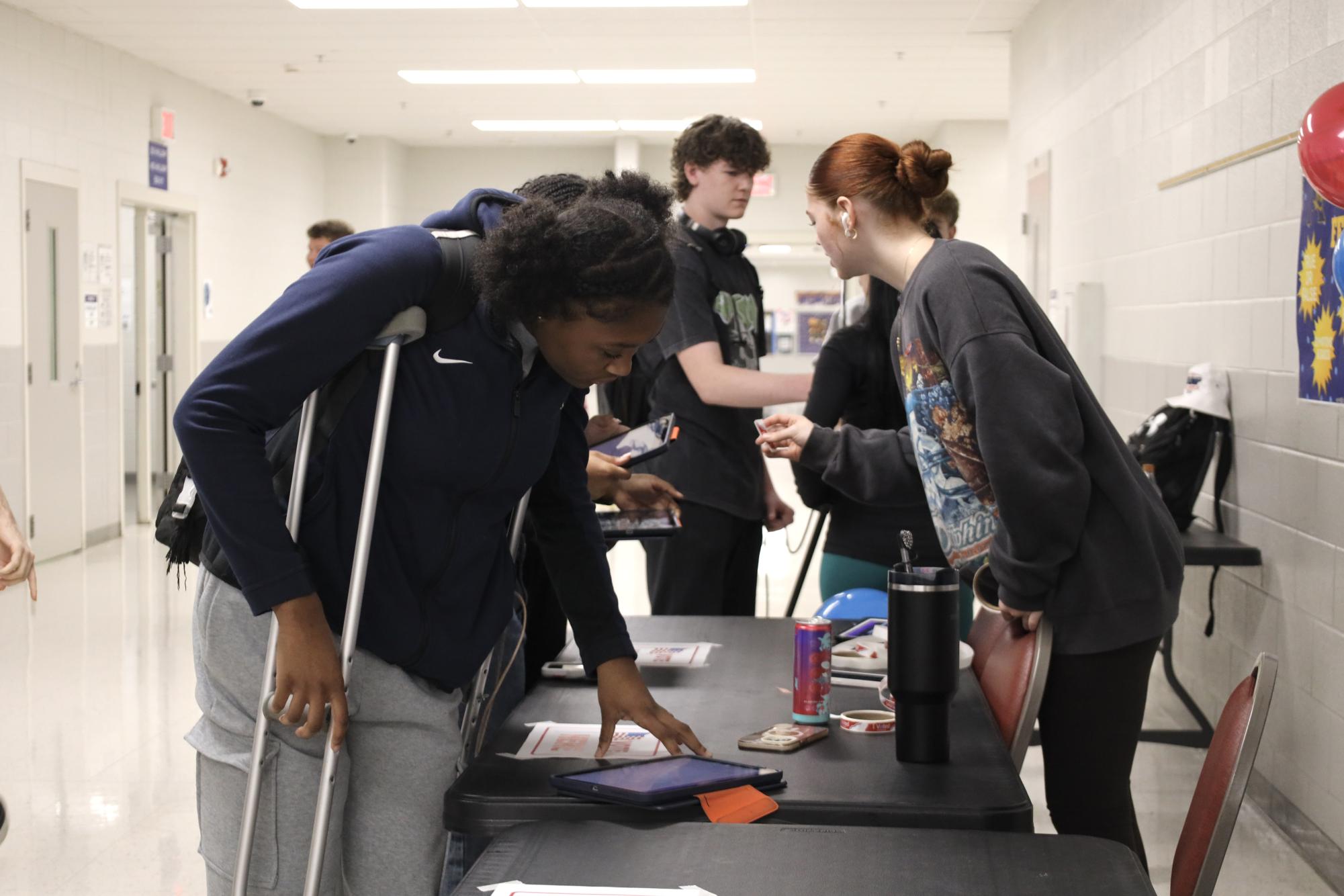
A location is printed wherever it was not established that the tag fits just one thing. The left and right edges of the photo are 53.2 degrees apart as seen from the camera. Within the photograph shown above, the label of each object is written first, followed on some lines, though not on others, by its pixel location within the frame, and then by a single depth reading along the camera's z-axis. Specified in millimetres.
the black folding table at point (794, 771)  1506
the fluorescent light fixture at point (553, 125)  12270
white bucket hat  4070
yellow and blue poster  3201
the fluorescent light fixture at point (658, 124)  12125
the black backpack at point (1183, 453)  4102
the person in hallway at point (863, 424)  3082
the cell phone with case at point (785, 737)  1726
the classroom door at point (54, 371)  7746
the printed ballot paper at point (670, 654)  2234
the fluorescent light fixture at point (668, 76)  9812
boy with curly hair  3109
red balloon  2414
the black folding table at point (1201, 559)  3812
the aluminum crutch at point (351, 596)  1543
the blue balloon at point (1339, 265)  2553
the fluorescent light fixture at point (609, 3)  7625
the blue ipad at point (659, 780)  1500
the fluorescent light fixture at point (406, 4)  7621
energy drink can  1829
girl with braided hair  1449
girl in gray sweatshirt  1976
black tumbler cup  1658
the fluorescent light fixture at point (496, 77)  9875
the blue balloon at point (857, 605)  2748
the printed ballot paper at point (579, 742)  1719
